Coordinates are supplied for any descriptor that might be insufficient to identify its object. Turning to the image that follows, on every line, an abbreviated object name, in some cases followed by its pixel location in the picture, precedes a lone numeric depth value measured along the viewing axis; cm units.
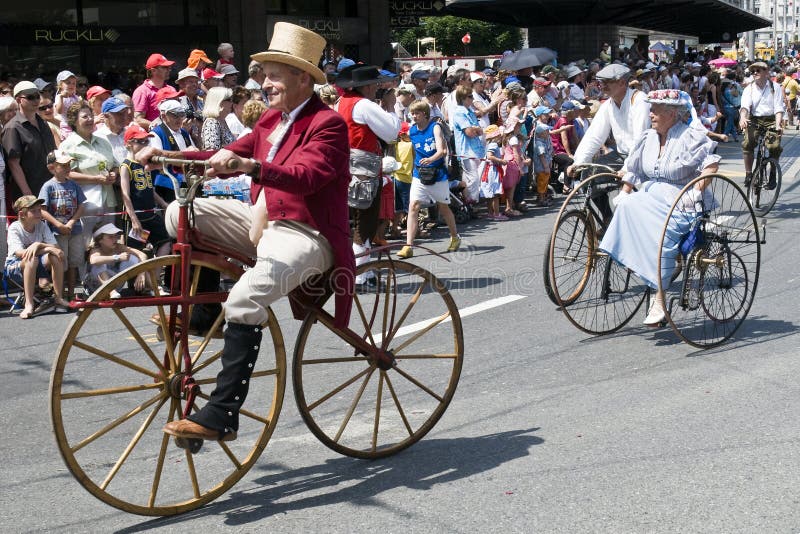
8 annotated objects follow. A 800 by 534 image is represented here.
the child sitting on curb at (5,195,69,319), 922
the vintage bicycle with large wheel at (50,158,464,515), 459
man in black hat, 883
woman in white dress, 738
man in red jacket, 459
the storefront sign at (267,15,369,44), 2430
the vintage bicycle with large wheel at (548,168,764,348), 746
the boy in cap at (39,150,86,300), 962
